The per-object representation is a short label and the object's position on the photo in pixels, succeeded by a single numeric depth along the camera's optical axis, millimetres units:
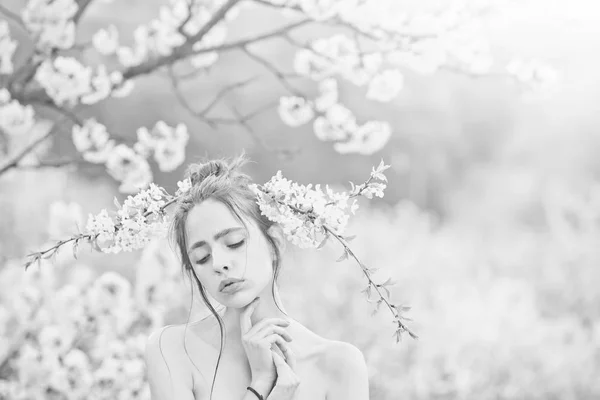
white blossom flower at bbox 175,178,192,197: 2570
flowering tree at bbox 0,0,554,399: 3417
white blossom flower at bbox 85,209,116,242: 2505
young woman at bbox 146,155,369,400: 2473
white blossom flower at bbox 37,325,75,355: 3984
